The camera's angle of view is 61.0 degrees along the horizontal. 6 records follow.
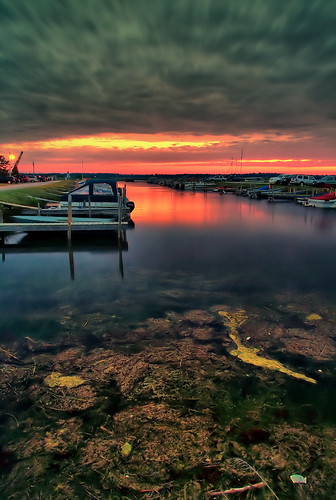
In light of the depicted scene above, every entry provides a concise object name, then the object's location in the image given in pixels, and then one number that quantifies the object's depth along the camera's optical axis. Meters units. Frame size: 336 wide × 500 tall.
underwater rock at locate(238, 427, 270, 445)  4.47
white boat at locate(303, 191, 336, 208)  40.91
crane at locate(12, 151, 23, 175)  144.56
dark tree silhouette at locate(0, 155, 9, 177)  88.75
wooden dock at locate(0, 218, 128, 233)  17.97
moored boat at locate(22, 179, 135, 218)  24.81
